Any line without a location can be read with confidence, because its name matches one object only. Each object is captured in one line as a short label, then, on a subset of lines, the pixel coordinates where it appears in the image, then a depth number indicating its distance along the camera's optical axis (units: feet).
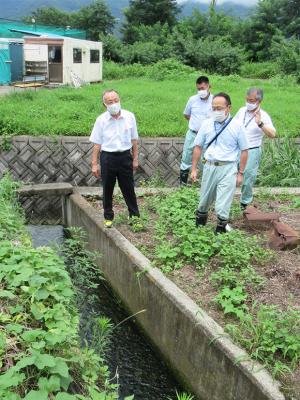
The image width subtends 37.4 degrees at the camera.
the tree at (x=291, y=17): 104.83
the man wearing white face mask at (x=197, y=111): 23.08
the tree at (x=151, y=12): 120.06
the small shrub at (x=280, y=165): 28.81
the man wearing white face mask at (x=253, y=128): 19.65
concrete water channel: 11.41
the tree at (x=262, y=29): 101.56
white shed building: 62.49
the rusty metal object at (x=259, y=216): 20.08
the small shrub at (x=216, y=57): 81.46
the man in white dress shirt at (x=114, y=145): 18.47
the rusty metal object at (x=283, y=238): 18.12
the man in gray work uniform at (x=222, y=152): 17.25
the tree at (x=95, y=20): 135.64
